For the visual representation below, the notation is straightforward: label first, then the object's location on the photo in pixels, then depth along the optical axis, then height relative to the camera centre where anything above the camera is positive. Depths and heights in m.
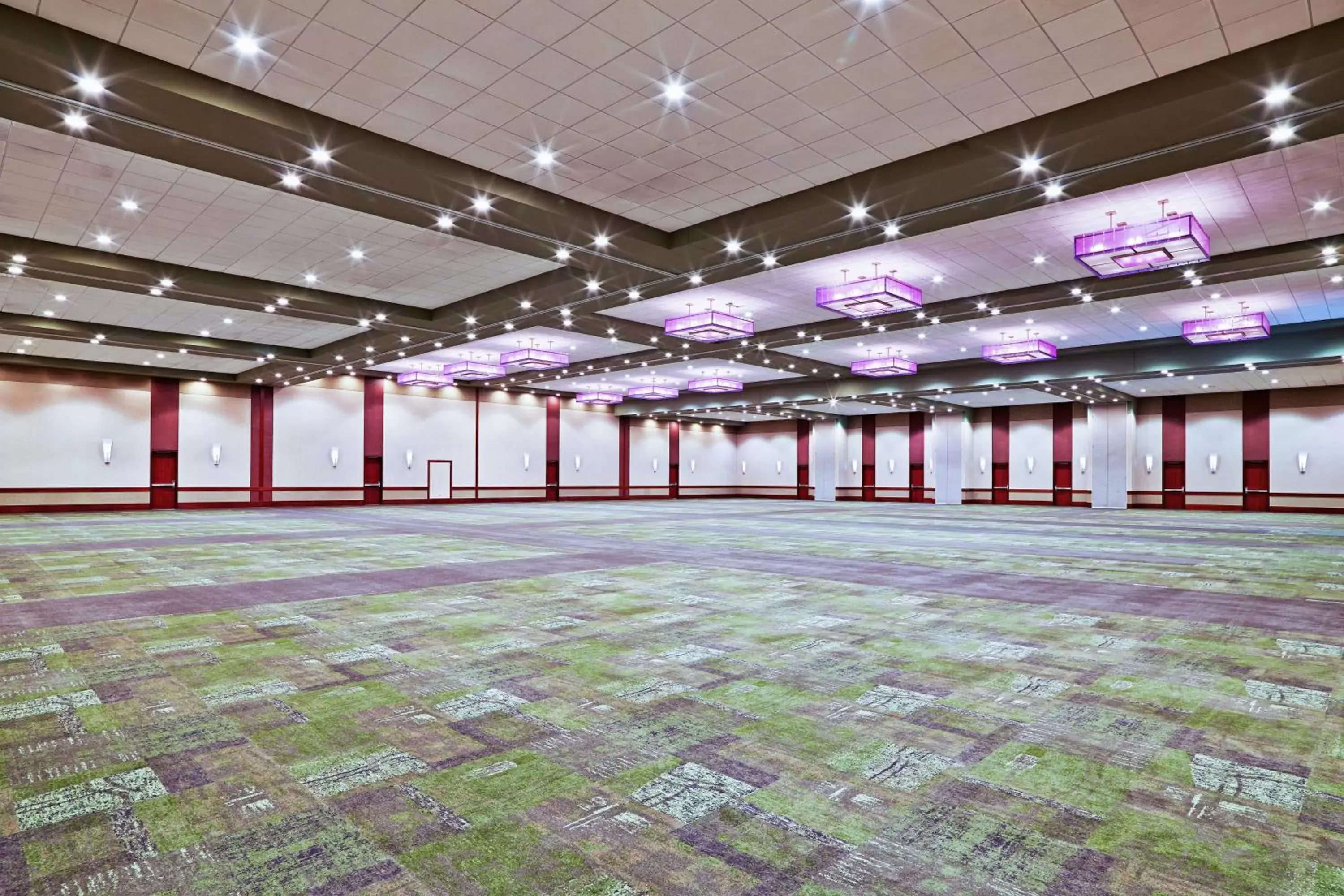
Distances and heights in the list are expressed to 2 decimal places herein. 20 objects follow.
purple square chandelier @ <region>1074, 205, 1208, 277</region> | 10.84 +3.13
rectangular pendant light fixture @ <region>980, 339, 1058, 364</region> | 20.67 +2.87
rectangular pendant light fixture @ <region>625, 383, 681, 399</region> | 31.36 +2.61
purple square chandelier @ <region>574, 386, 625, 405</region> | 34.00 +2.61
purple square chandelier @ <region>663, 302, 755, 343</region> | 17.14 +3.01
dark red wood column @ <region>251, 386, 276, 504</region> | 29.64 +0.51
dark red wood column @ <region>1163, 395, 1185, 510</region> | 33.44 +0.04
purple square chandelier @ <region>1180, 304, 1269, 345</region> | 17.03 +2.93
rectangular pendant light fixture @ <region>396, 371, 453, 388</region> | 28.05 +2.81
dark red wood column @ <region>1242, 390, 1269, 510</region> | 31.61 +0.12
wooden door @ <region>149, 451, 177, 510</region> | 27.98 -1.08
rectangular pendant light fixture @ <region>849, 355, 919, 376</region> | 23.70 +2.79
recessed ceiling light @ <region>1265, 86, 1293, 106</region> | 7.36 +3.60
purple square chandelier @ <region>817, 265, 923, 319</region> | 14.27 +3.08
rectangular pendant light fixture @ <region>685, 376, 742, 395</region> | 29.70 +2.78
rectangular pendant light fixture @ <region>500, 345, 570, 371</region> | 23.30 +2.99
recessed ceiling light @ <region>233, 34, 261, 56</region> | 7.16 +4.00
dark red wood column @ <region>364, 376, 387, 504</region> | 31.94 +0.69
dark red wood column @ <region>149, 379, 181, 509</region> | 28.03 +0.36
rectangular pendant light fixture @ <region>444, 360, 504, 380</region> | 26.11 +2.98
